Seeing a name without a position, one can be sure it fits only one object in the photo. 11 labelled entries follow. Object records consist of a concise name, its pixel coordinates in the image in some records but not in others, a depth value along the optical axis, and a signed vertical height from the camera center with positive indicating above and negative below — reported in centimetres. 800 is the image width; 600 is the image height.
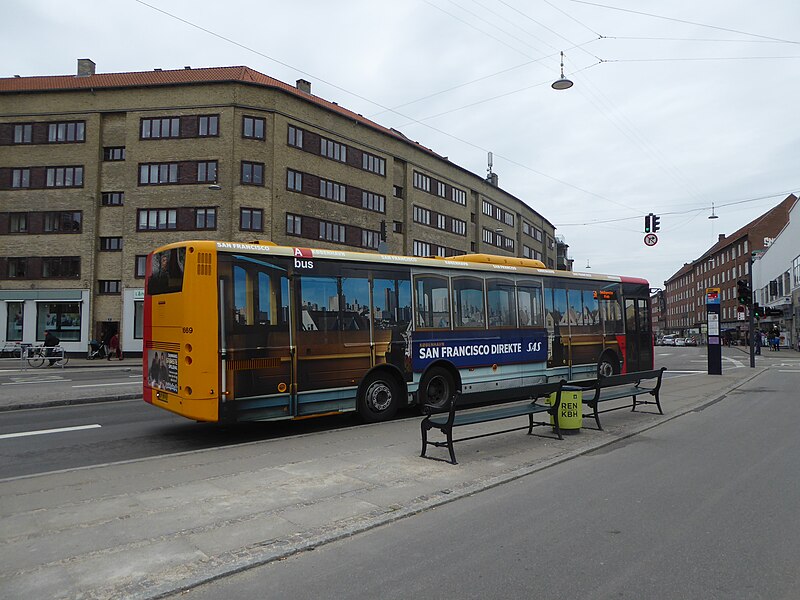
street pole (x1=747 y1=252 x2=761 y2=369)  2713 -11
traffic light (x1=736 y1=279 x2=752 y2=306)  2638 +173
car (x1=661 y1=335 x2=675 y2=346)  8541 -147
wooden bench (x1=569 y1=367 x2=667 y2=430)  967 -110
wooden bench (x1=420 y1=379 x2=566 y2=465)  728 -115
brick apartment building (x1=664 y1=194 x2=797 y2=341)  7694 +958
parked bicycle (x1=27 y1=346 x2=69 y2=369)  2406 -95
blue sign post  2217 -16
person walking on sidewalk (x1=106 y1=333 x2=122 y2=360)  3278 -71
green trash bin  914 -125
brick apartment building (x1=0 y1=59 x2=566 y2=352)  3353 +927
